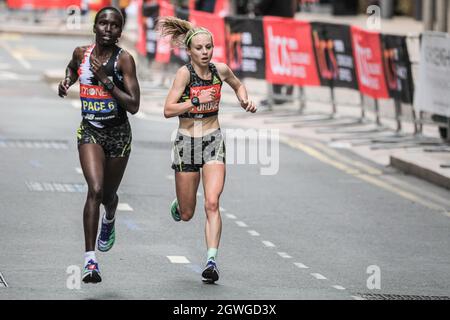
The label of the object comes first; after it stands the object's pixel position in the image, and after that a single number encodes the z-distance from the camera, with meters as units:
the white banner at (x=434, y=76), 18.34
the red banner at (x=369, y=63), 20.25
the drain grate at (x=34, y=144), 18.46
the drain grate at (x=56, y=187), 14.88
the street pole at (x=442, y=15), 20.77
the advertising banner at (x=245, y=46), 23.80
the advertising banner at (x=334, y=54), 21.42
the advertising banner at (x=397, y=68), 19.50
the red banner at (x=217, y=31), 24.83
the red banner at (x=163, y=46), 27.64
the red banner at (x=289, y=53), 22.50
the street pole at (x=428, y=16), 21.42
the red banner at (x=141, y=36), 29.27
